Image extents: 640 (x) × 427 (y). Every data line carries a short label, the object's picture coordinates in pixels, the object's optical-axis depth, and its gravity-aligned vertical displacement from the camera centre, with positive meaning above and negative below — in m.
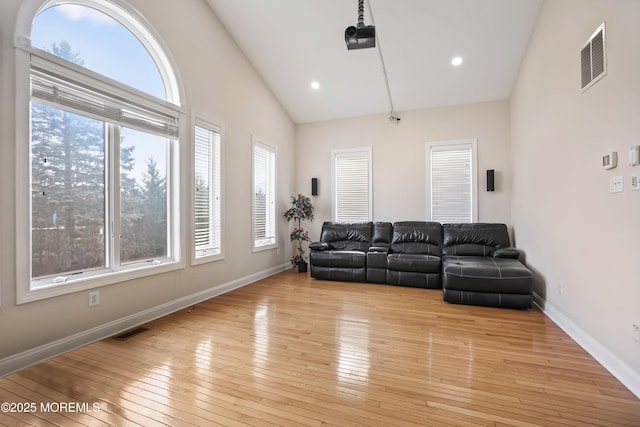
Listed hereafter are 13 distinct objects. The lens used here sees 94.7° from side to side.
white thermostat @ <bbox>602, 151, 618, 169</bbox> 2.22 +0.40
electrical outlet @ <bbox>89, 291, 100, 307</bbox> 2.80 -0.79
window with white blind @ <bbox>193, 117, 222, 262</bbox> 4.07 +0.35
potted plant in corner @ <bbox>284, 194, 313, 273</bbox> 6.14 -0.03
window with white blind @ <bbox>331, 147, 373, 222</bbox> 6.35 +0.64
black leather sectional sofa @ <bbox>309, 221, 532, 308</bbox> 3.81 -0.71
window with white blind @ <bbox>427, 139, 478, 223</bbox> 5.67 +0.63
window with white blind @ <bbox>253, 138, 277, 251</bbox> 5.43 +0.36
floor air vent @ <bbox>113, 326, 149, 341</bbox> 2.88 -1.19
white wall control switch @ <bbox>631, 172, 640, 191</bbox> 1.97 +0.20
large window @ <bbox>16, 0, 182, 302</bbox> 2.50 +0.68
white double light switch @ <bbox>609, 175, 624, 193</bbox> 2.16 +0.21
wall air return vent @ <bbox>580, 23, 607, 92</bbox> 2.37 +1.29
